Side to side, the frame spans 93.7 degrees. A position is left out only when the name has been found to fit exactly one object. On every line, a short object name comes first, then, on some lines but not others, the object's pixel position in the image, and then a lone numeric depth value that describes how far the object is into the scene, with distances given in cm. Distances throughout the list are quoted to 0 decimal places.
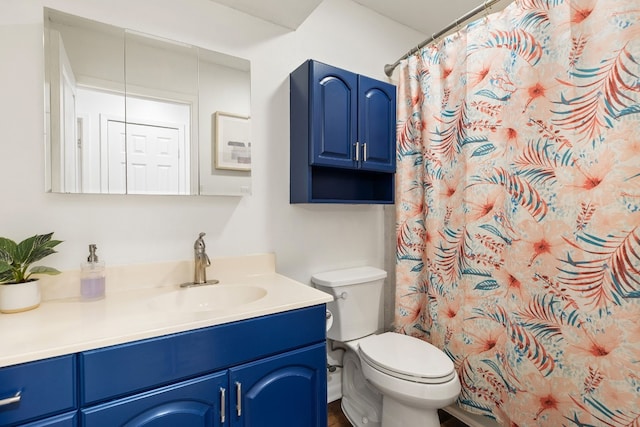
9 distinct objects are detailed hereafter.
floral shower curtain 101
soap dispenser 109
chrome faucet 130
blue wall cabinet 149
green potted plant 93
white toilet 124
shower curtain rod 138
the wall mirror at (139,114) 111
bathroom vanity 73
